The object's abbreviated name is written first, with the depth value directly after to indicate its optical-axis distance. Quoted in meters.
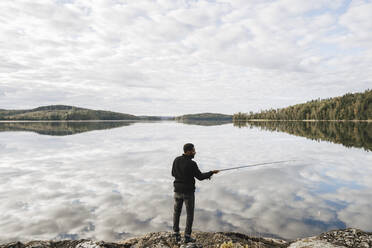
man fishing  7.69
